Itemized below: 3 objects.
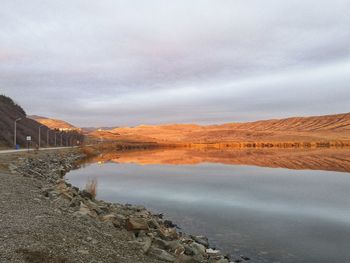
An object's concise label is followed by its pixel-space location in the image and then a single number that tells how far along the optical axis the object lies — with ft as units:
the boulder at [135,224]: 45.40
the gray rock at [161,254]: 36.27
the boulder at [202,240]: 47.71
